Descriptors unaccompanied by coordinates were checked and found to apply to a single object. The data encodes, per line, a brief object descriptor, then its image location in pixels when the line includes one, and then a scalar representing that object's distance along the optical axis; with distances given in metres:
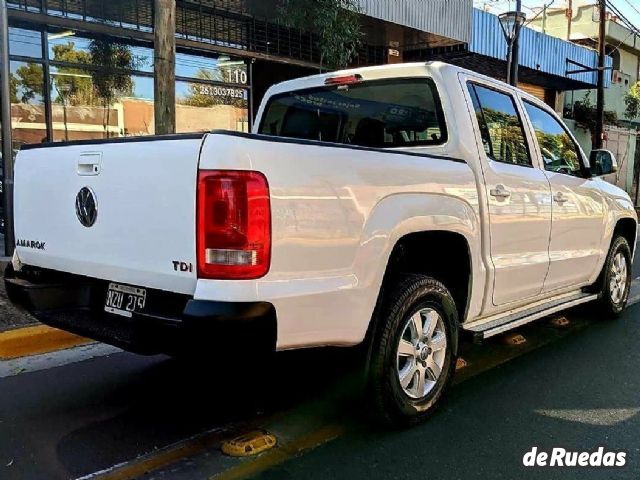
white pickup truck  2.52
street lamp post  11.23
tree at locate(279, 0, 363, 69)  8.09
